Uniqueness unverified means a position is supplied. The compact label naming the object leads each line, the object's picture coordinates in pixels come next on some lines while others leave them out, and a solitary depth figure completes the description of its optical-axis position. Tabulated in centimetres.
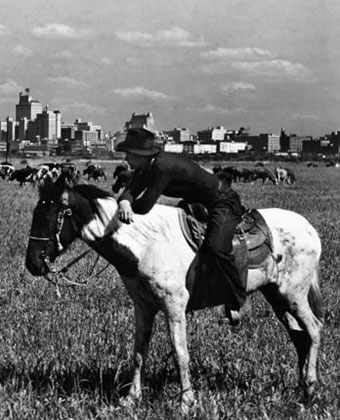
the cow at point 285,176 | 5084
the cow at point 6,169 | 5325
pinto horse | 550
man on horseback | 541
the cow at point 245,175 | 5087
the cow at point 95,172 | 5041
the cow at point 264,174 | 5103
